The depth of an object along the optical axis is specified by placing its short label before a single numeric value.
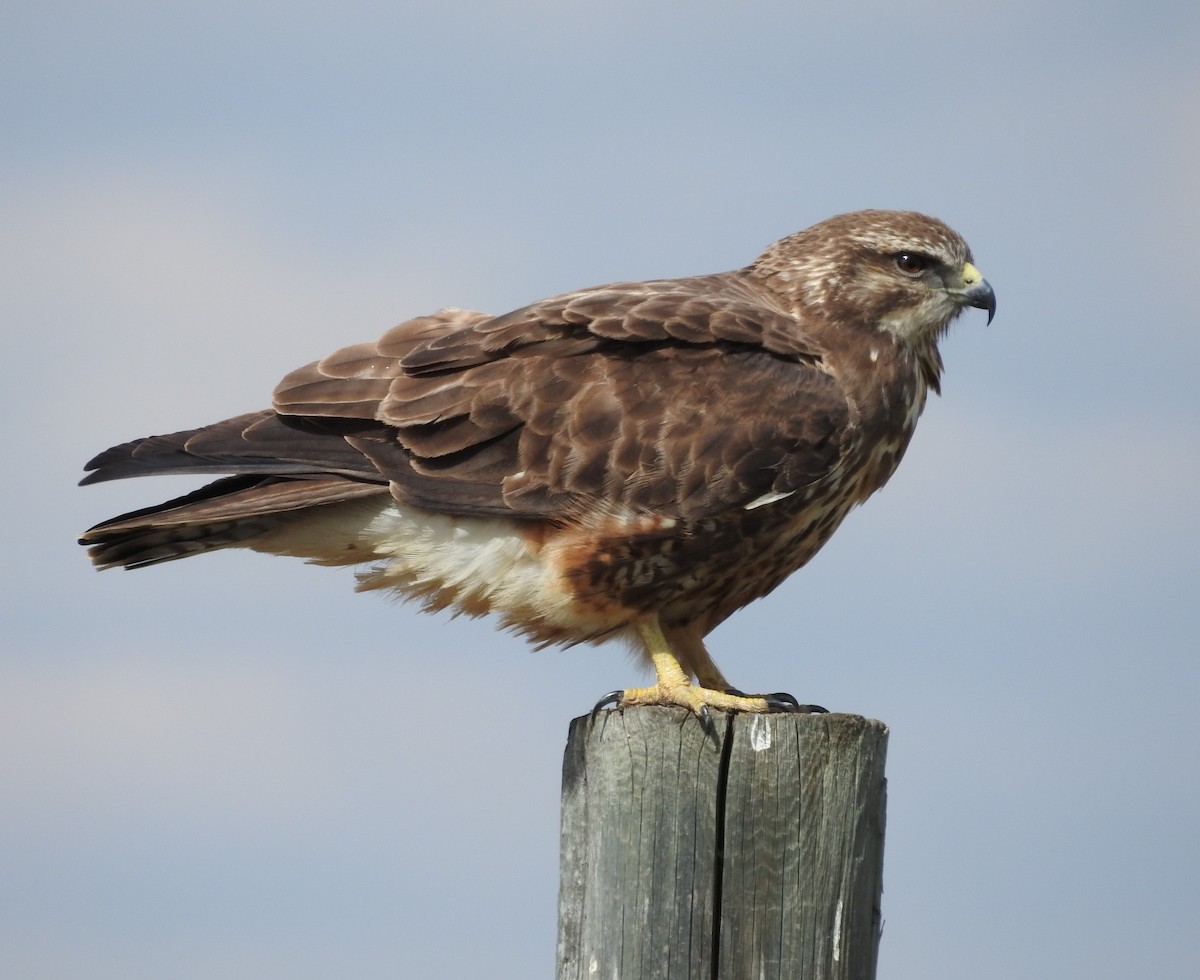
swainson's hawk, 10.90
